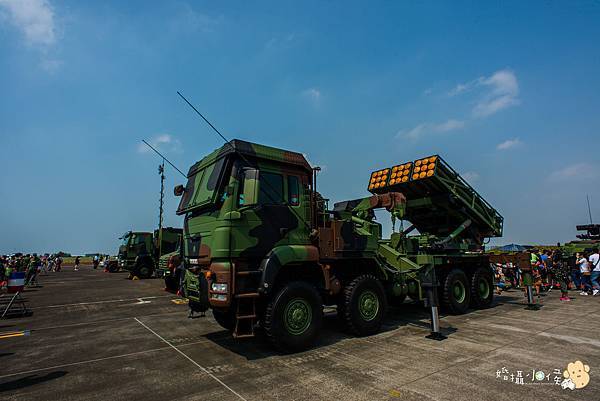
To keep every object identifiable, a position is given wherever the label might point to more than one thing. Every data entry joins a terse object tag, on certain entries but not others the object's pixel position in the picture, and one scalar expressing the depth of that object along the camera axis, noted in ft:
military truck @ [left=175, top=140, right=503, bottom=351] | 16.14
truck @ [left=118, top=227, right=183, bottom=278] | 75.61
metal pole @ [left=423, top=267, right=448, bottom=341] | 19.29
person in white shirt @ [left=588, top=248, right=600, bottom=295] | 38.81
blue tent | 87.72
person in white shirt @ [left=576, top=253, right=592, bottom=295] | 39.75
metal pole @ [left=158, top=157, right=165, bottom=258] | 95.99
